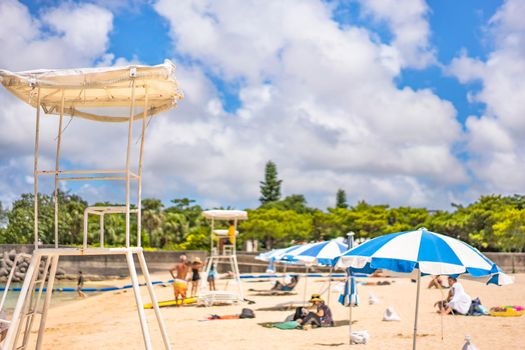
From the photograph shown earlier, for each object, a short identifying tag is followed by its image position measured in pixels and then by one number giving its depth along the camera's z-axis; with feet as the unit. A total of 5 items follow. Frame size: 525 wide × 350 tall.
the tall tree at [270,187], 339.16
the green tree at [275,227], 179.32
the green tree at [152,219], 184.03
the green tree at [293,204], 281.33
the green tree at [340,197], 342.36
